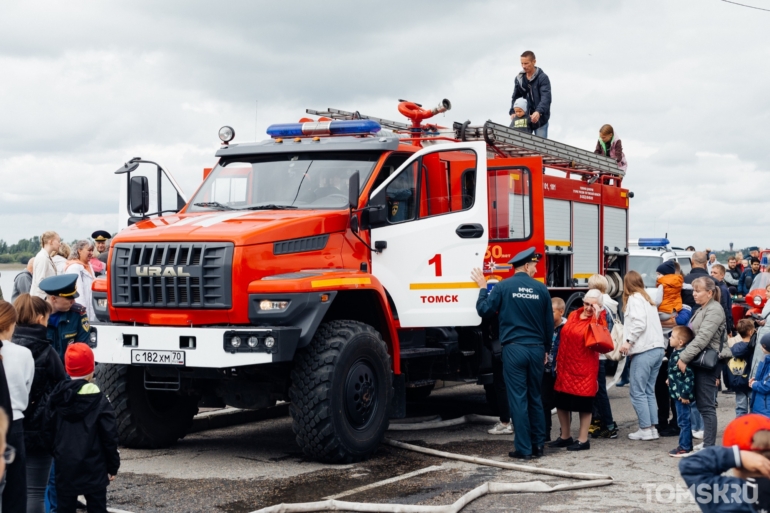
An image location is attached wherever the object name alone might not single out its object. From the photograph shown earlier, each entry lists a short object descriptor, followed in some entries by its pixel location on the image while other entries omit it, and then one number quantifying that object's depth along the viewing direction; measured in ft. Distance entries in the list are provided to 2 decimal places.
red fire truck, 26.66
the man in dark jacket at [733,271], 68.07
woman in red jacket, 29.91
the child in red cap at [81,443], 19.08
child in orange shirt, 35.19
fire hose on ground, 21.13
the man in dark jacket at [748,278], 65.00
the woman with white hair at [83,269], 35.55
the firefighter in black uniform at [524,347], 28.73
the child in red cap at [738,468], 13.09
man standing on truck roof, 44.09
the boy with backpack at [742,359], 29.48
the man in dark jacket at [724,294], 47.47
